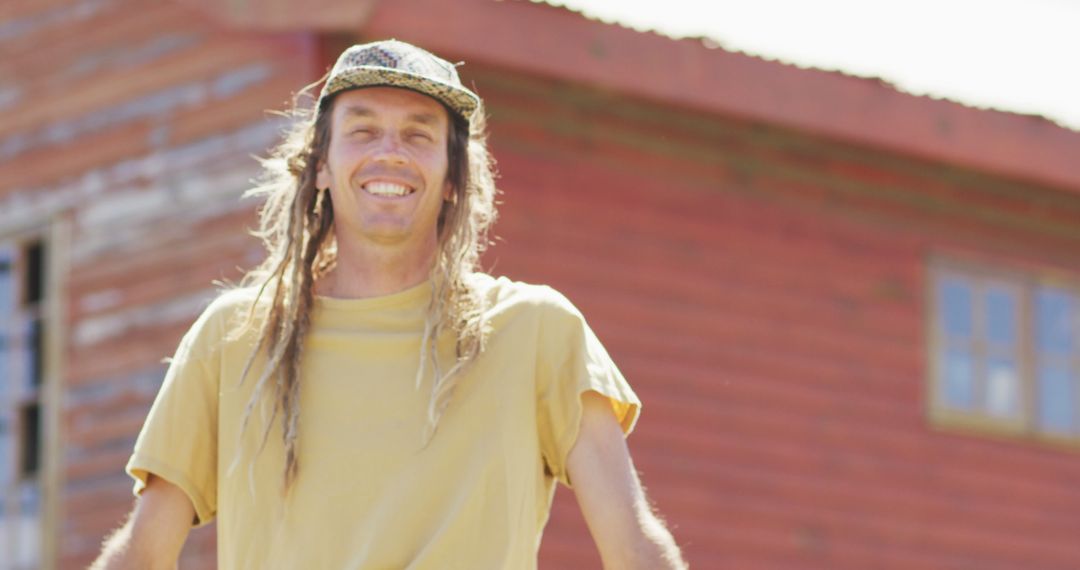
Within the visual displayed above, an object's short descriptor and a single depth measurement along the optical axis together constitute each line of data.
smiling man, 5.55
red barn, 16.09
